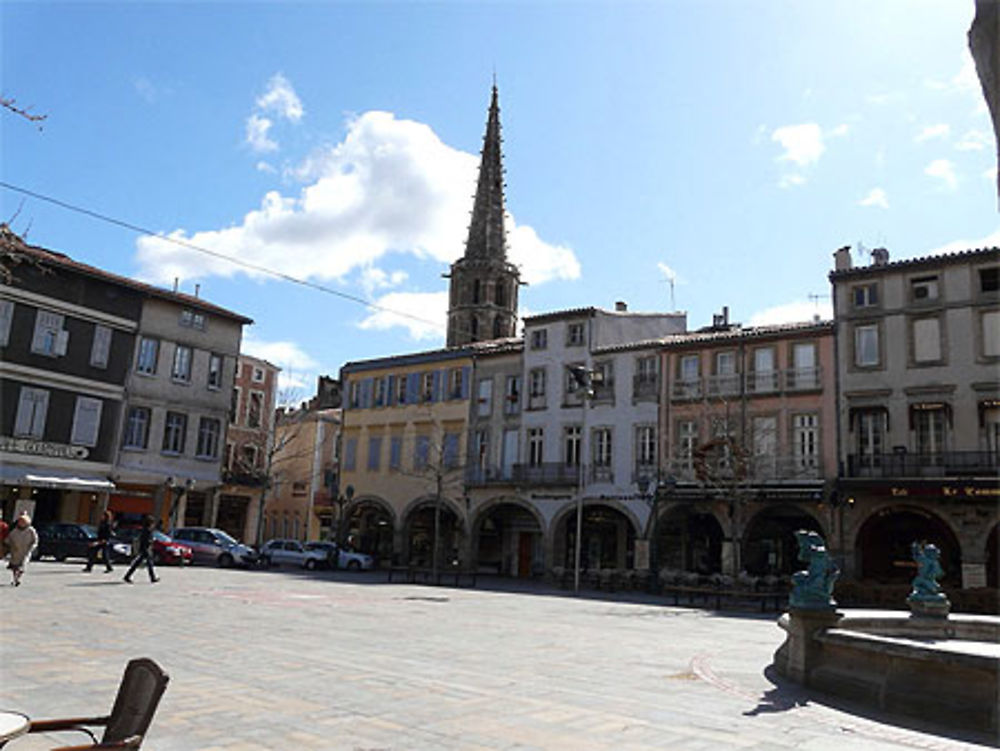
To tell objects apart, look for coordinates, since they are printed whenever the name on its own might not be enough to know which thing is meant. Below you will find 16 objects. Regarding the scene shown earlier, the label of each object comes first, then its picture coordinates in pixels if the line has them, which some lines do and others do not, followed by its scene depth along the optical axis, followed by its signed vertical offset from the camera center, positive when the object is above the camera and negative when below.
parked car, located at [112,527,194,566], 31.47 -0.94
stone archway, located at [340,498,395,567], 45.84 +0.40
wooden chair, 3.92 -0.84
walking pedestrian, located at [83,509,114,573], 23.83 -0.52
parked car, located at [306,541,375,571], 38.81 -0.97
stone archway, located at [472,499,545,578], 40.75 +0.22
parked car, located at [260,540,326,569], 37.84 -0.98
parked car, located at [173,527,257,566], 33.81 -0.76
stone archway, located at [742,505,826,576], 32.84 +0.73
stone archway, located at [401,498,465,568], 42.75 +0.31
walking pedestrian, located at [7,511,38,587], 18.33 -0.62
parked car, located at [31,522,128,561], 29.86 -0.77
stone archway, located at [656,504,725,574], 34.94 +0.55
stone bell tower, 72.94 +21.39
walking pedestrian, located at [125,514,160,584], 21.11 -0.62
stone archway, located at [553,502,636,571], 37.50 +0.46
